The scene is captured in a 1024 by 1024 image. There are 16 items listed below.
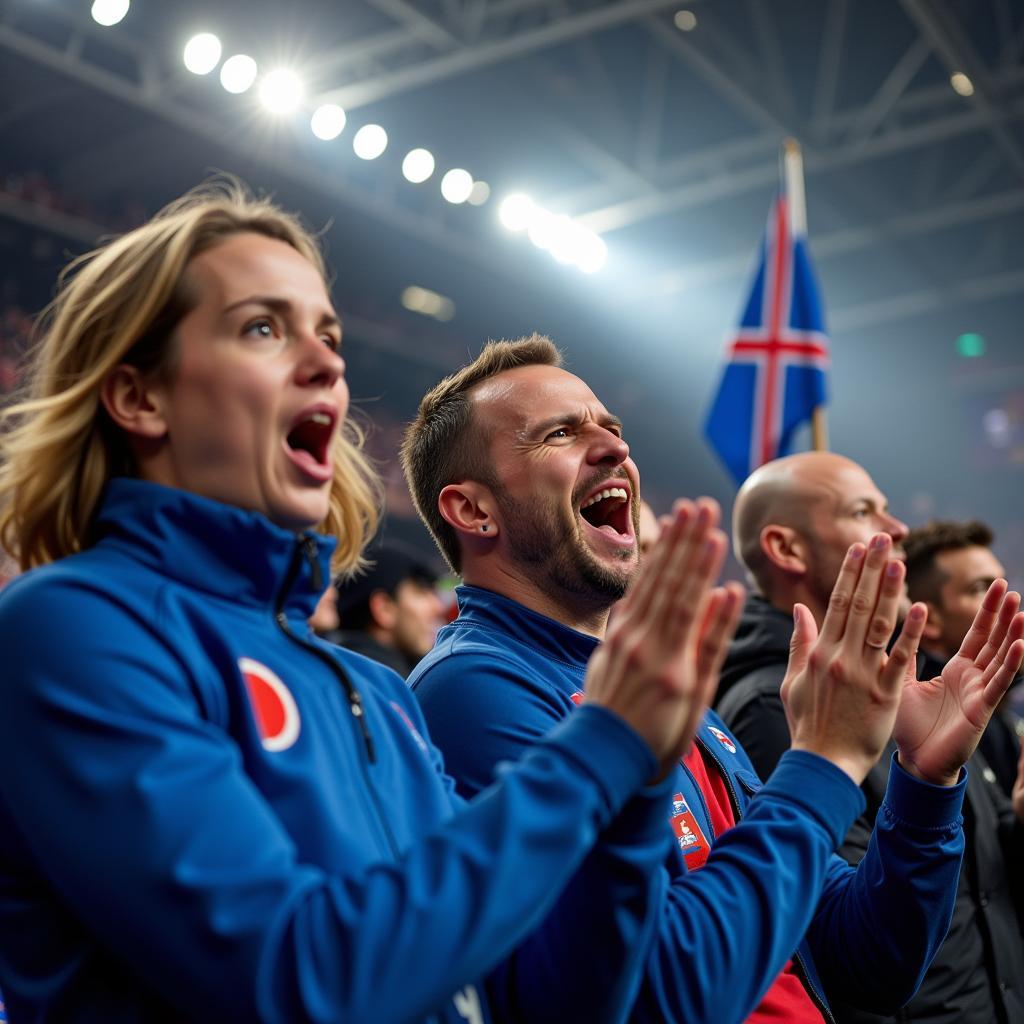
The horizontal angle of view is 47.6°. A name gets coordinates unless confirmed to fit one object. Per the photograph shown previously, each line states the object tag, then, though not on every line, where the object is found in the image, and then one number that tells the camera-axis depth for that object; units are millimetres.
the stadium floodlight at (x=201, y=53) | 8328
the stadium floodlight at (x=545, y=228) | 12500
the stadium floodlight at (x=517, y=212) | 12242
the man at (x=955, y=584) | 3617
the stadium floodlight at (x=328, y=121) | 9500
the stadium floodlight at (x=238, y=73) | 8656
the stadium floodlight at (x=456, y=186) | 11367
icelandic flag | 4688
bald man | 2373
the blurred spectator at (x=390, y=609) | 4172
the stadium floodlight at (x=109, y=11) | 7574
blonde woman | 888
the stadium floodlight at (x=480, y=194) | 11906
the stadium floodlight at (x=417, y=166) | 11008
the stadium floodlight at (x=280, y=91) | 8977
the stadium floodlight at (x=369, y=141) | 10234
